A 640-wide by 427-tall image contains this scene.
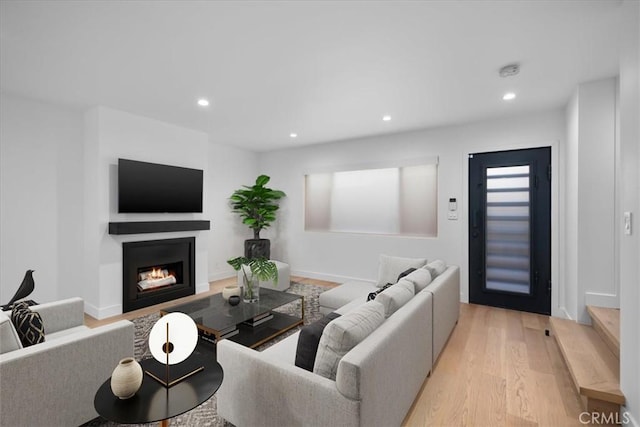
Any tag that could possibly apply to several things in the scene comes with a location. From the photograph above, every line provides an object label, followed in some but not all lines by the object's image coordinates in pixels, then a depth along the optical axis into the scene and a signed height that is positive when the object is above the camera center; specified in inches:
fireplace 153.9 -33.0
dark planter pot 218.7 -25.4
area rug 73.0 -50.0
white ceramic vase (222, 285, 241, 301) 124.1 -32.6
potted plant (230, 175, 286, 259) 221.1 +2.5
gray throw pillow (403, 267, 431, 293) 100.2 -22.3
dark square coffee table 105.0 -37.7
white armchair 58.7 -34.7
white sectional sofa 51.6 -33.5
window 186.4 +9.2
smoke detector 103.8 +50.8
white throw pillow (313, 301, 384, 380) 57.7 -25.0
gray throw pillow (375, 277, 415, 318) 79.5 -23.0
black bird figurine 86.0 -21.6
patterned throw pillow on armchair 70.1 -27.1
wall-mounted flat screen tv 150.7 +13.6
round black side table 47.8 -32.2
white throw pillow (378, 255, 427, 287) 140.8 -25.2
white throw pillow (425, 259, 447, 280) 120.9 -22.5
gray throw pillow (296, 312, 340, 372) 61.9 -27.6
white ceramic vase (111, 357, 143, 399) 50.6 -28.4
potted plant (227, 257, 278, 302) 122.6 -24.4
